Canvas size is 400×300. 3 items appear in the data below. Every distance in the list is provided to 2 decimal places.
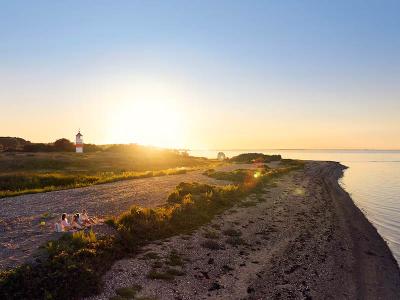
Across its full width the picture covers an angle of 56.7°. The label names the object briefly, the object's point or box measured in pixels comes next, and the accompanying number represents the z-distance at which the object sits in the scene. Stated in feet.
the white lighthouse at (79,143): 299.17
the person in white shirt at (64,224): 63.56
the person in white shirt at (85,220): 67.45
